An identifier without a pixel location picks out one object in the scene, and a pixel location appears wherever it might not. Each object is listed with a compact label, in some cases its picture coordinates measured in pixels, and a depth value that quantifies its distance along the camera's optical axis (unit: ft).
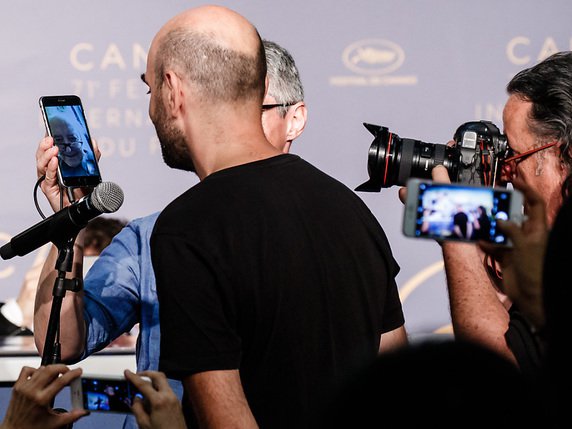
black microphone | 14.03
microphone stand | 14.06
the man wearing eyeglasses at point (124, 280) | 14.72
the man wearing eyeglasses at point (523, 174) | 14.03
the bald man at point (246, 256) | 13.16
